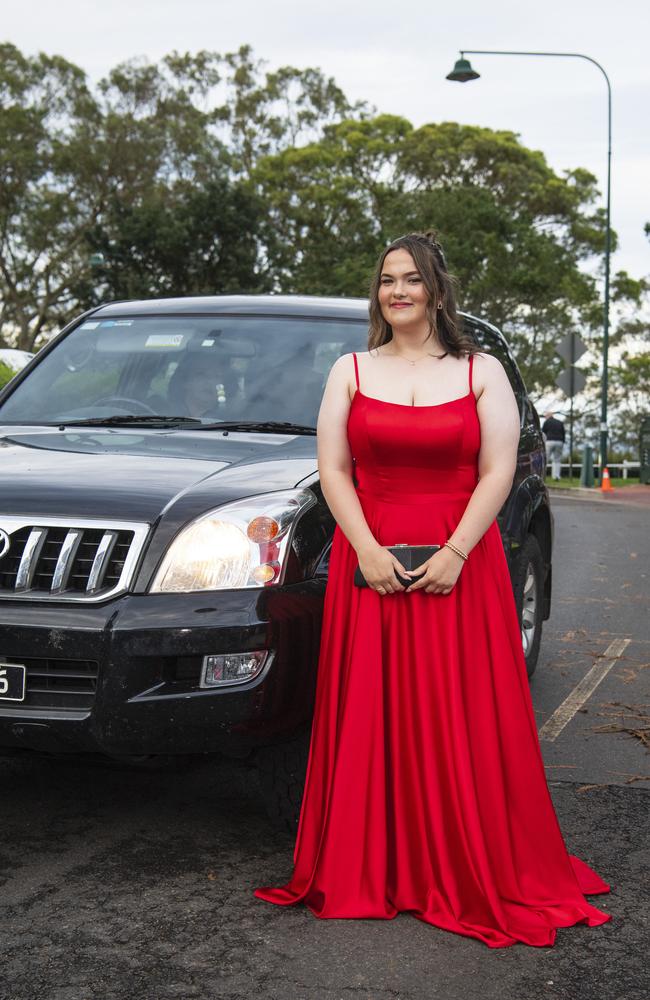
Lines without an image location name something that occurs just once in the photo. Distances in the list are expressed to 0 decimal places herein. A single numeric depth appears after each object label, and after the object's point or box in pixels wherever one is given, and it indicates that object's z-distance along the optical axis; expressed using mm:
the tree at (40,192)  44188
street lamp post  26719
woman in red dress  3574
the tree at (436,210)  37000
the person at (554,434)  29281
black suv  3570
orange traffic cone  26780
